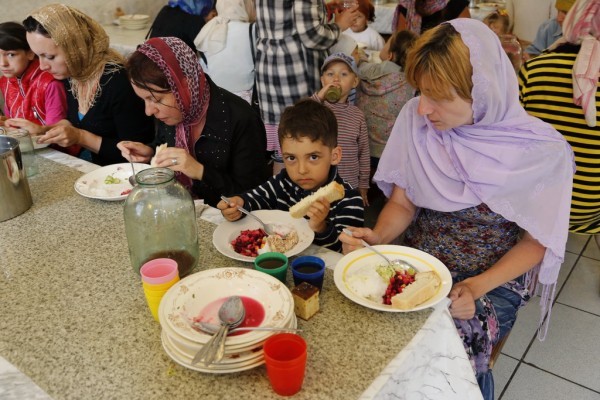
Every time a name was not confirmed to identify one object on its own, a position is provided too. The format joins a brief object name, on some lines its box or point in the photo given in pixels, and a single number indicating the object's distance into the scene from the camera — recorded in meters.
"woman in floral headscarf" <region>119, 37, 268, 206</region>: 1.91
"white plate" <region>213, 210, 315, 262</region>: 1.39
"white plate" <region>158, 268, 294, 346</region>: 1.02
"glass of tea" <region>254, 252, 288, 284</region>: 1.22
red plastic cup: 0.90
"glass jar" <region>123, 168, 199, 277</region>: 1.29
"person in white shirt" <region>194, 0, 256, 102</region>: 3.37
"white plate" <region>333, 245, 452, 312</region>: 1.17
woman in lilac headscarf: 1.47
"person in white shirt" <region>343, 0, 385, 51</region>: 4.27
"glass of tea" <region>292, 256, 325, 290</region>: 1.21
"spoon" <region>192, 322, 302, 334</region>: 1.00
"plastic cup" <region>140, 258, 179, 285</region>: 1.17
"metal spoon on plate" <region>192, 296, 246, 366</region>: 0.96
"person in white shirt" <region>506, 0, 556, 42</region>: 4.67
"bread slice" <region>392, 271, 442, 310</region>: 1.16
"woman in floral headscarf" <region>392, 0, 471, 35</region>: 3.94
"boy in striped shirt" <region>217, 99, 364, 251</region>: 1.74
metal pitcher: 1.55
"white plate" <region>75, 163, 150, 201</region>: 1.76
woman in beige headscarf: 2.34
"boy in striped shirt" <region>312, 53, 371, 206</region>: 3.01
